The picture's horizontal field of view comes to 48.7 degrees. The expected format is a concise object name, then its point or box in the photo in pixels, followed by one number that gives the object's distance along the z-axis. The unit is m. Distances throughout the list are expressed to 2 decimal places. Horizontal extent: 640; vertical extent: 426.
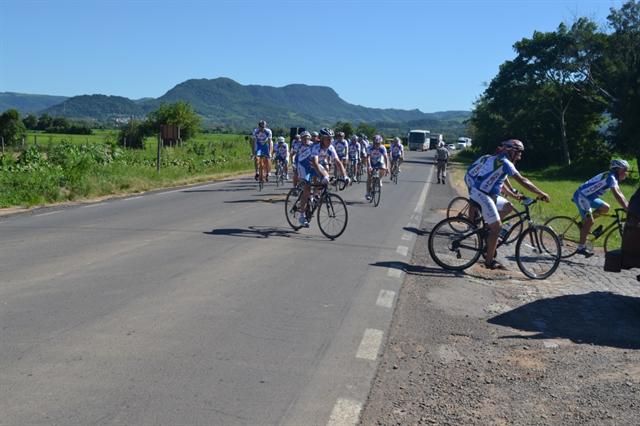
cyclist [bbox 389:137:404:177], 28.19
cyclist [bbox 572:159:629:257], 11.21
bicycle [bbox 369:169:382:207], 18.88
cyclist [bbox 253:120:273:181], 21.74
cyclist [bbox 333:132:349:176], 23.91
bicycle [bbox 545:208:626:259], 11.65
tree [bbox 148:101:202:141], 67.75
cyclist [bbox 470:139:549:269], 9.38
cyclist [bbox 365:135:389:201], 19.59
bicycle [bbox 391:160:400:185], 28.80
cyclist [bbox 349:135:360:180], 27.70
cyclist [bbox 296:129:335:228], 12.41
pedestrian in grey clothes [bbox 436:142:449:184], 31.53
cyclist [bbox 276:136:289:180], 24.36
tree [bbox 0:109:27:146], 59.94
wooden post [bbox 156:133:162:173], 25.31
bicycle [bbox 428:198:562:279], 9.54
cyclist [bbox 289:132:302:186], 25.39
